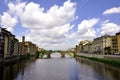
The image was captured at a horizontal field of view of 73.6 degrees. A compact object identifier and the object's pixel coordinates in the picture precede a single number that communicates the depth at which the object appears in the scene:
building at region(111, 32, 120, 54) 46.02
